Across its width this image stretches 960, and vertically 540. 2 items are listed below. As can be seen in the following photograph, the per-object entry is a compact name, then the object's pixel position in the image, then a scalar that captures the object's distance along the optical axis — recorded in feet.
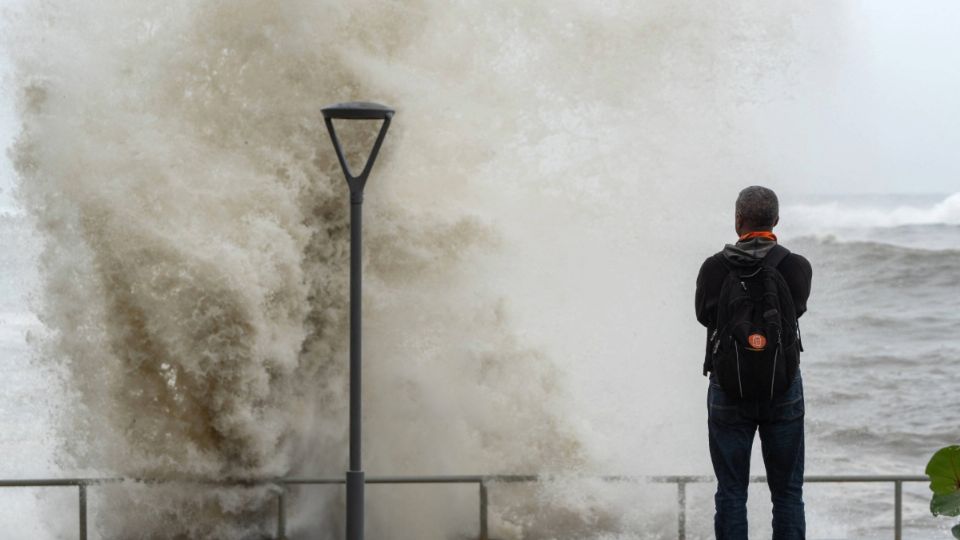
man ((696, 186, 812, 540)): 31.78
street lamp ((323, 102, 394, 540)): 49.60
